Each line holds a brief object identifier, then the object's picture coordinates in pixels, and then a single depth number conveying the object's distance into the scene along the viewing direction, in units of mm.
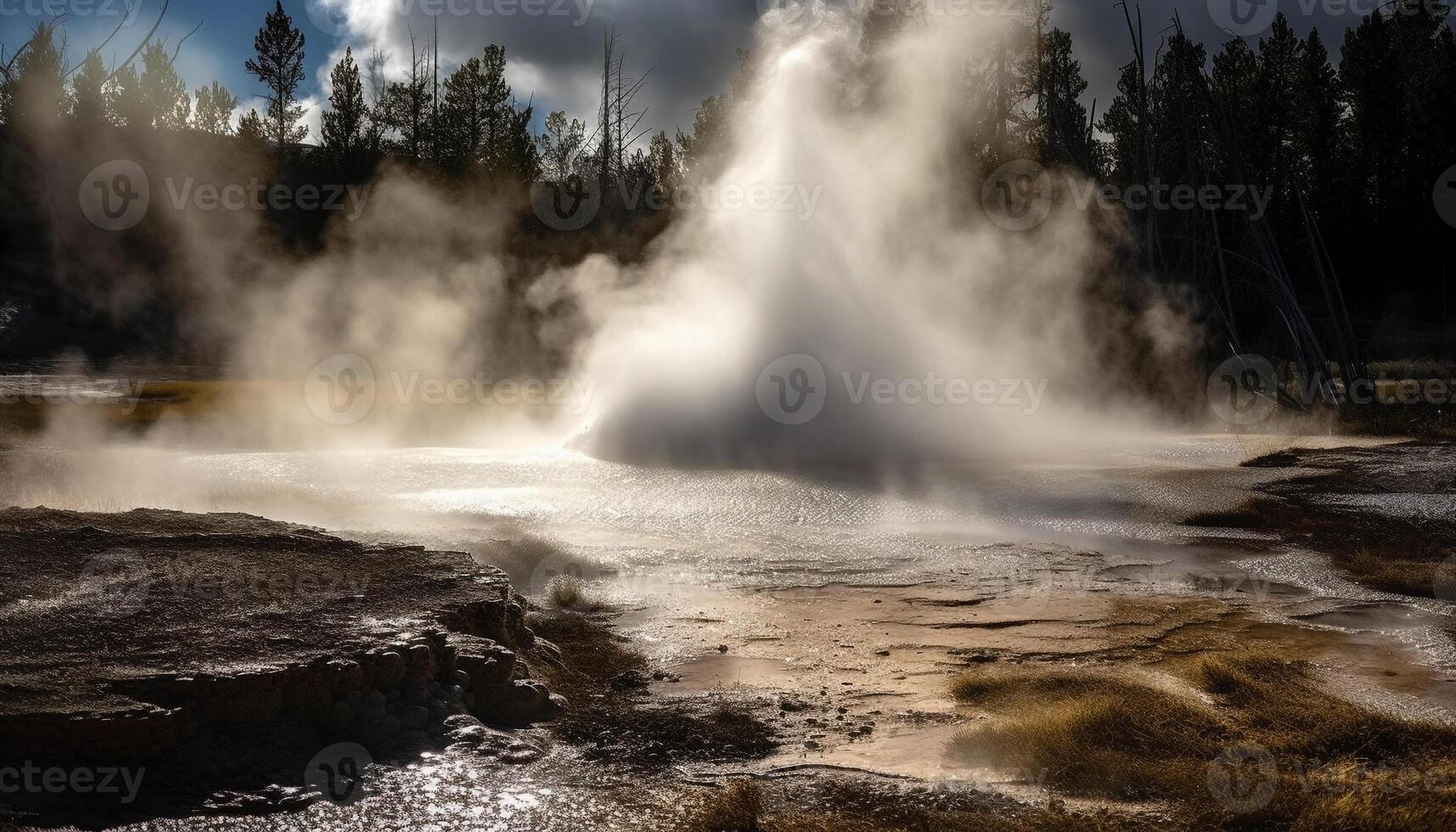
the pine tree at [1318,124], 44844
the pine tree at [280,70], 43625
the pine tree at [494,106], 40344
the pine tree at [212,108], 45906
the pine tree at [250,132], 38750
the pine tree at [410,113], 44531
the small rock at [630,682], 5211
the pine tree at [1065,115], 24781
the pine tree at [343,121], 41938
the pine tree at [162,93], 42497
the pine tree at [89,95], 37125
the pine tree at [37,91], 36250
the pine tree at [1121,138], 33812
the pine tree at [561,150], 46750
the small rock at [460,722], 4402
